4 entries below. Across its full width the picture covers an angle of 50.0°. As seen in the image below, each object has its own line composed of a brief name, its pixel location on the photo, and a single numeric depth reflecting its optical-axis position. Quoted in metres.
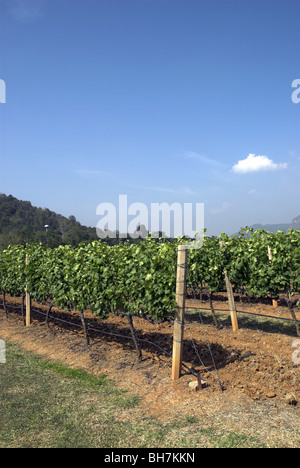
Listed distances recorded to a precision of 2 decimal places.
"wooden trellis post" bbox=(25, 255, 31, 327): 9.91
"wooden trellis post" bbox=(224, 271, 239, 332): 8.52
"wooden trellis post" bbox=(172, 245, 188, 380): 5.15
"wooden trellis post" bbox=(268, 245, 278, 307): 8.14
